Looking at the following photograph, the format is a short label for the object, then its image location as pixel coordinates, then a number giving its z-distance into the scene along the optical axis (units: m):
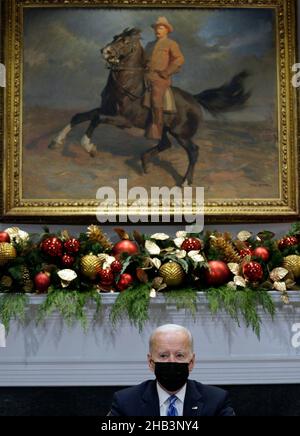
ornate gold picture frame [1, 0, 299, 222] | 5.21
